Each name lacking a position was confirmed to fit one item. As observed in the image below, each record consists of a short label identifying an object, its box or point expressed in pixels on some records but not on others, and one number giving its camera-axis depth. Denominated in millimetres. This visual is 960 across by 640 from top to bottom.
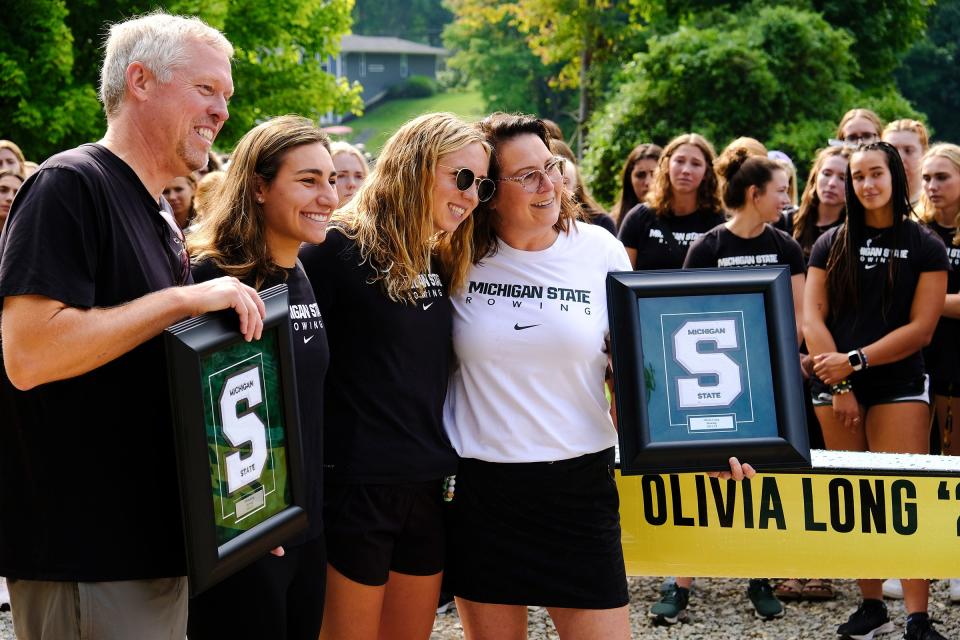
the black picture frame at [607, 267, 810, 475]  3438
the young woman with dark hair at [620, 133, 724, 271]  6824
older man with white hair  2316
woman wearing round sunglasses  3322
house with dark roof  90000
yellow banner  4352
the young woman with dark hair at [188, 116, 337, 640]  2980
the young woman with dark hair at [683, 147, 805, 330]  5965
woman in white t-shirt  3508
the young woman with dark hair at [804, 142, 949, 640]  5352
